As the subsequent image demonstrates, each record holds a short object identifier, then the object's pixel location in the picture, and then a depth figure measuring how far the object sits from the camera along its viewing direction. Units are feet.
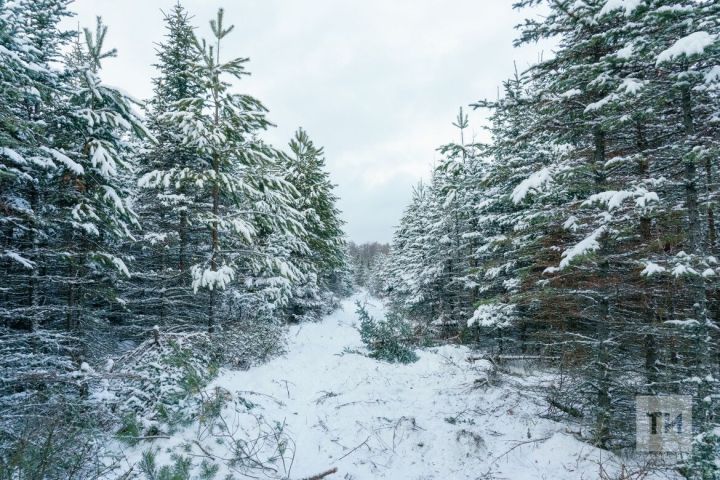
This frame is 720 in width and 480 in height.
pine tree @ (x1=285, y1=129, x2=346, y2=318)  70.64
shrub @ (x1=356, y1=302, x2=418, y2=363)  44.62
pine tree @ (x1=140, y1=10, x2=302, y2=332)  35.86
